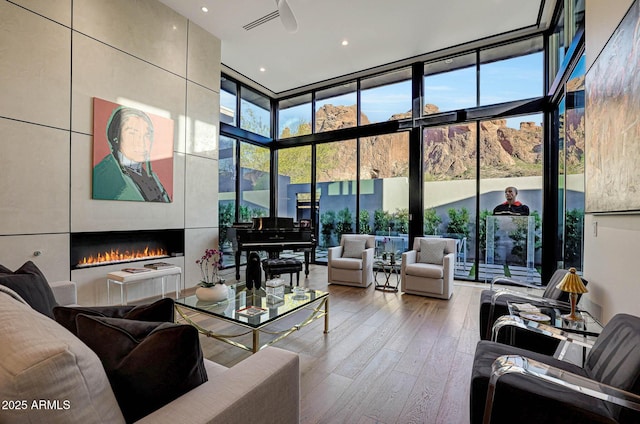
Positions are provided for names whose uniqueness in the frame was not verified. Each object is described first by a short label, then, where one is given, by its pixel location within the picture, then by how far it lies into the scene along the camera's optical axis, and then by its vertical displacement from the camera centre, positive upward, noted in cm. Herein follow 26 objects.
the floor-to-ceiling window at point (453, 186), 529 +55
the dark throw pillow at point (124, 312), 112 -44
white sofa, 63 -45
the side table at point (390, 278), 476 -114
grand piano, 534 -45
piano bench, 463 -88
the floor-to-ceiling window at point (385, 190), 592 +53
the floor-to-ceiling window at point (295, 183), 707 +78
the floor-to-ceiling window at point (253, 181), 658 +77
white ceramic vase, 273 -78
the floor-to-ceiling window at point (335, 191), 655 +55
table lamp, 196 -49
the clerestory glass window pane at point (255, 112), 659 +247
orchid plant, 478 -96
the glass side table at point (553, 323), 175 -72
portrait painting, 363 +80
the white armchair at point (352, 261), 487 -82
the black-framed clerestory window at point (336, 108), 646 +249
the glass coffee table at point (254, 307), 233 -87
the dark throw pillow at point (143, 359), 89 -47
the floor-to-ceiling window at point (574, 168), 286 +52
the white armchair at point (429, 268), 423 -81
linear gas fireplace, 373 -51
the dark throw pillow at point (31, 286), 158 -44
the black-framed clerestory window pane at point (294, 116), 704 +246
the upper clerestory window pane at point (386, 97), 586 +251
